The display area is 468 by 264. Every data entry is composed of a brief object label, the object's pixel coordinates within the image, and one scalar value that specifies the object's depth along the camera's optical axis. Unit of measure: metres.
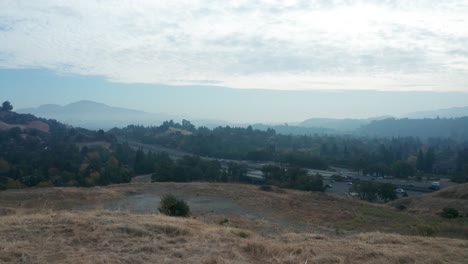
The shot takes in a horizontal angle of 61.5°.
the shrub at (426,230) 11.62
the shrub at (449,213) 16.49
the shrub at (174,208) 12.57
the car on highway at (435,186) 44.34
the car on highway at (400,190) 40.59
